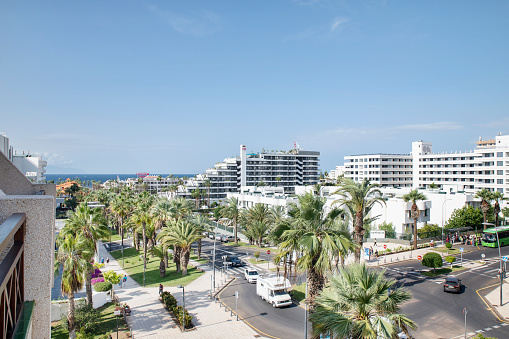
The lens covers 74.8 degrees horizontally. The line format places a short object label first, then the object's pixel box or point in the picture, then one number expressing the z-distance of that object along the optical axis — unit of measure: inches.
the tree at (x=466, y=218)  2319.1
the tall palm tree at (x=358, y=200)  1116.5
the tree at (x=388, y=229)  2287.2
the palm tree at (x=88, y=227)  1051.9
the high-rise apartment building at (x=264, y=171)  4955.7
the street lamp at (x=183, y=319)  940.0
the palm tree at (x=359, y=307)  481.4
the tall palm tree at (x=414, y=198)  1932.8
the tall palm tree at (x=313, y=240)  671.1
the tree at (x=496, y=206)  2237.9
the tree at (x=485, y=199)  2228.6
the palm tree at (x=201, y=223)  1684.8
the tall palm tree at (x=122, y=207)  2316.1
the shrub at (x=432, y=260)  1437.0
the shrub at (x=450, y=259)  1534.7
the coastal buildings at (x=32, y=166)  3221.0
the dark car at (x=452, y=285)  1206.3
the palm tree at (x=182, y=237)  1494.8
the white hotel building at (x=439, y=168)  3270.2
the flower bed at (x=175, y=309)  964.6
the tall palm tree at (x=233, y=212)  2324.1
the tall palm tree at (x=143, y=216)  1736.0
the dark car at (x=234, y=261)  1699.2
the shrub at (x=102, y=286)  1188.5
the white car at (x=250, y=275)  1390.3
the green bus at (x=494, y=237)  2004.2
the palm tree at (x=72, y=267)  945.7
